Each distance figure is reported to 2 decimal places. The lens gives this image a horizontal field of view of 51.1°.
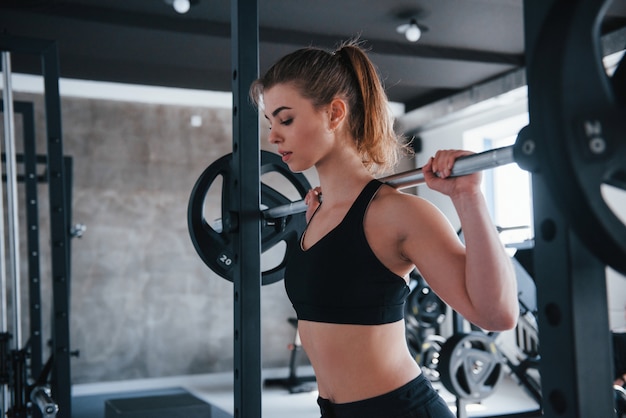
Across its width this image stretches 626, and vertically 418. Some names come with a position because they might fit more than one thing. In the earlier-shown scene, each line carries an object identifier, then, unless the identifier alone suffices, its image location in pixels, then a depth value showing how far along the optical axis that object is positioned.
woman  1.03
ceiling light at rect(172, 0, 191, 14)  4.46
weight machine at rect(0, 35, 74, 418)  2.82
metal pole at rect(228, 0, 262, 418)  1.47
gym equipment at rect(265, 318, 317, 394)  6.39
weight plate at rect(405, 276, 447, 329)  5.82
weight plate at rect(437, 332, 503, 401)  4.28
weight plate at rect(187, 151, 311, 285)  1.61
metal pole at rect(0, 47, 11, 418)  3.07
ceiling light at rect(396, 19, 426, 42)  4.98
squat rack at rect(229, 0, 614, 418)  0.67
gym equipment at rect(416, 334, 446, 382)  6.02
